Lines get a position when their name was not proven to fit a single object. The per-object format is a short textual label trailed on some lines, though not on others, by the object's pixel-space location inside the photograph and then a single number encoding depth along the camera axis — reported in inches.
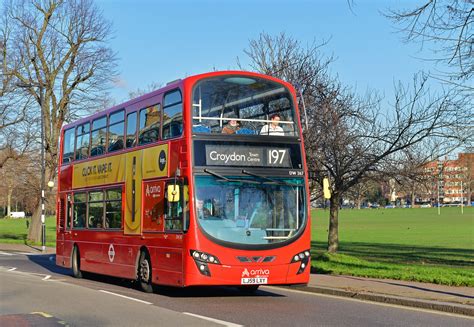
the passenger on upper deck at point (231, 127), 553.6
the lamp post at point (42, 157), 1466.0
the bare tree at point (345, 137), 879.7
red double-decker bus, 525.7
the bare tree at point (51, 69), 1699.1
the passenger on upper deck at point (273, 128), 560.3
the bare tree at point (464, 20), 564.7
